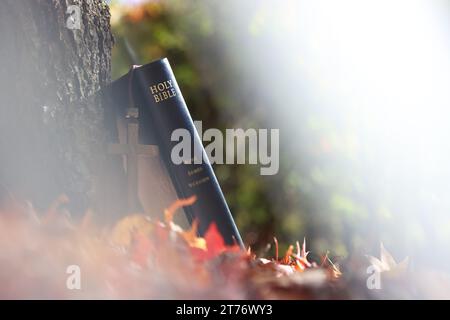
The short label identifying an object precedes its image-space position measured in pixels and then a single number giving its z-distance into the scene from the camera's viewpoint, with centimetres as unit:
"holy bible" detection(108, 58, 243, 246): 143
